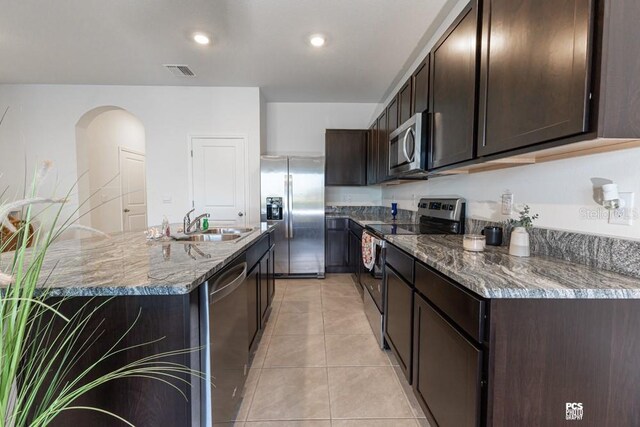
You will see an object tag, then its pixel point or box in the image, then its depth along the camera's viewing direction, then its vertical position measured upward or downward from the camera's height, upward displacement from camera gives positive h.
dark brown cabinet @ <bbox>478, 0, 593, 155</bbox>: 0.95 +0.49
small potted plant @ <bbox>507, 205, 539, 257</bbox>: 1.45 -0.17
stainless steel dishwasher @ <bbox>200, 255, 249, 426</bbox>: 1.14 -0.65
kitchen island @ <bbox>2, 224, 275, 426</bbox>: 0.98 -0.44
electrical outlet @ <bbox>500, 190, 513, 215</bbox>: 1.77 -0.01
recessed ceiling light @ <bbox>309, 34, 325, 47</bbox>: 2.75 +1.50
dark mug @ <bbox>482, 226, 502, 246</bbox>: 1.73 -0.20
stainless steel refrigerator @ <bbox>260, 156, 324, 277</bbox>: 4.07 -0.13
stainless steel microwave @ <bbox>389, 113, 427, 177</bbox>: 2.17 +0.42
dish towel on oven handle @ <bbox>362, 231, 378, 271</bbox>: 2.50 -0.44
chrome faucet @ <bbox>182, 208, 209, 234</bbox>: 2.24 -0.20
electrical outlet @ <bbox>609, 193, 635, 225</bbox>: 1.11 -0.04
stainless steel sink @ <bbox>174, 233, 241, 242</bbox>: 2.32 -0.29
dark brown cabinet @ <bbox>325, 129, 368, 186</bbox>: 4.50 +0.65
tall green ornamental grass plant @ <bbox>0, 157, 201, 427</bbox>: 0.56 -0.23
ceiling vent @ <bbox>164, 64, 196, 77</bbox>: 3.42 +1.52
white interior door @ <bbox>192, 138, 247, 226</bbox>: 4.15 +0.30
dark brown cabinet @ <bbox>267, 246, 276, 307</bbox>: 2.74 -0.73
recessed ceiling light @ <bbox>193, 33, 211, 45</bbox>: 2.75 +1.51
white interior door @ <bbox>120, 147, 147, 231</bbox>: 5.27 +0.23
